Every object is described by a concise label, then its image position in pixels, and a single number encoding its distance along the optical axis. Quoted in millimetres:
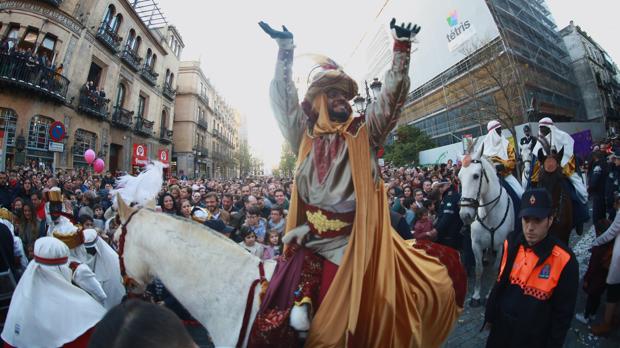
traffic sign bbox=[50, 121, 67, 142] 11636
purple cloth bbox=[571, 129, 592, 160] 15477
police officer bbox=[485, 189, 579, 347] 2262
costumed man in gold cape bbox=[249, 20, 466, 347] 1770
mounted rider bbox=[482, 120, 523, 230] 5844
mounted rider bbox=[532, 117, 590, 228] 5176
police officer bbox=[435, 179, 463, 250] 6508
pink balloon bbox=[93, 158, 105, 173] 15548
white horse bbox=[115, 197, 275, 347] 1990
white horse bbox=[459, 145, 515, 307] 4930
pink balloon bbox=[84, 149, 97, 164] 15520
